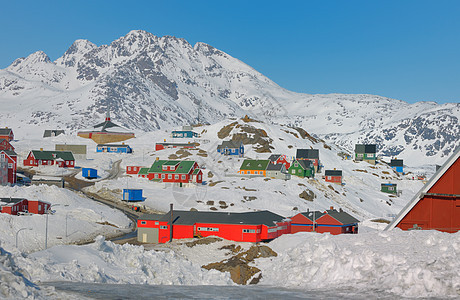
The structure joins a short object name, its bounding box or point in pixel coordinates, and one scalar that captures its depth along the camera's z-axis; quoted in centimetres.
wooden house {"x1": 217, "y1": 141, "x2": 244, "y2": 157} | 16225
